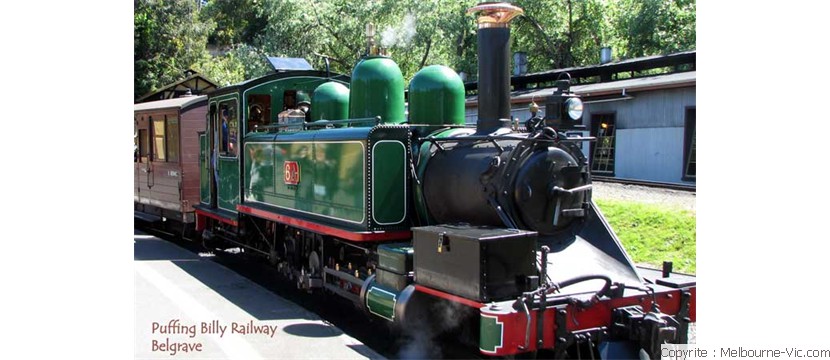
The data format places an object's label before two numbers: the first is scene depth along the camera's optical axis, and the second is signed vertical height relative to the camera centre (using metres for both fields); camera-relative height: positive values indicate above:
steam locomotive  5.06 -0.64
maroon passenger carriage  12.47 -0.30
